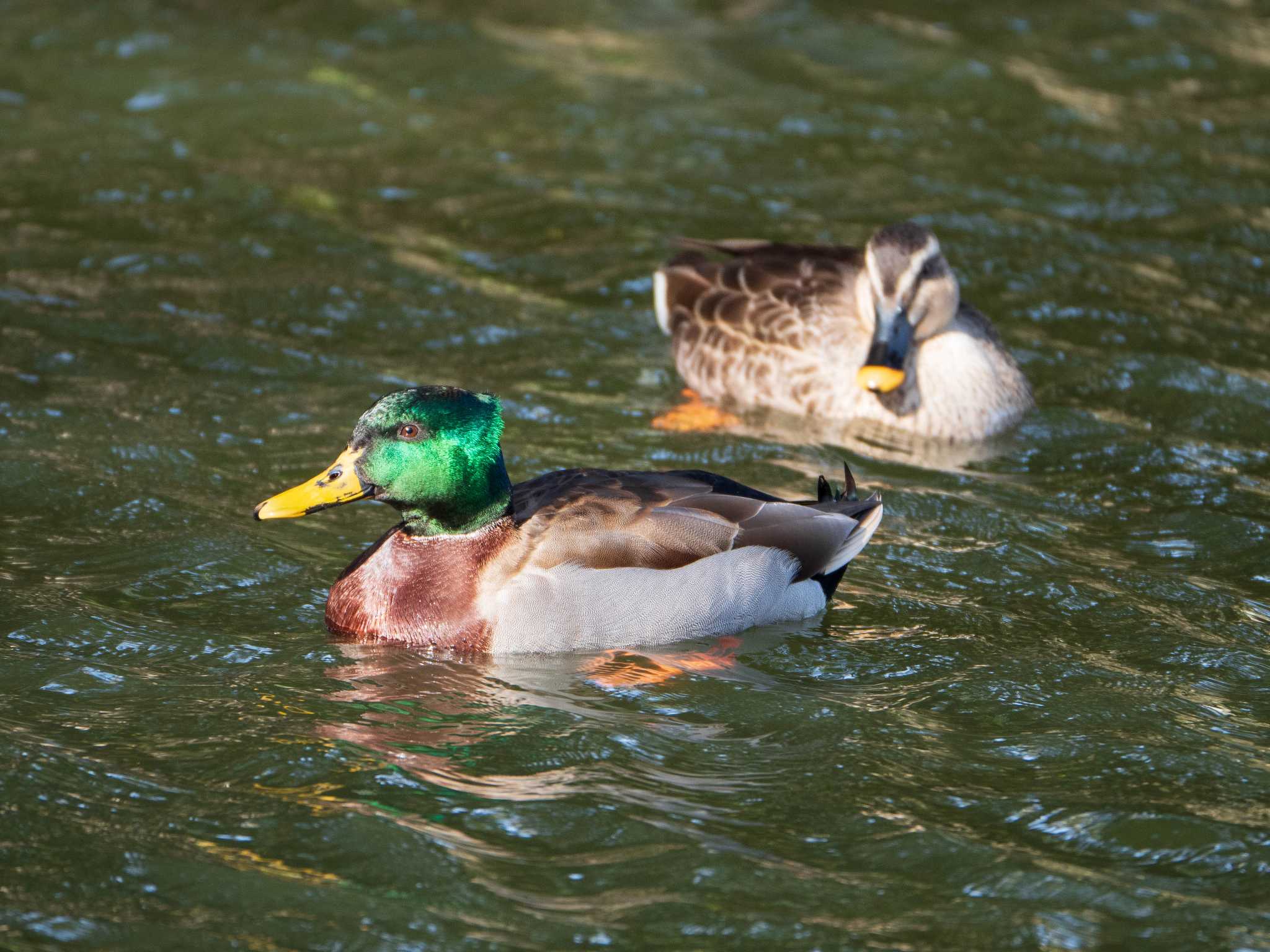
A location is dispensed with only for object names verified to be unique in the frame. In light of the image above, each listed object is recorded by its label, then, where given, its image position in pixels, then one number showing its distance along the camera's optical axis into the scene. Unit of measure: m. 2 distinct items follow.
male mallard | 12.77
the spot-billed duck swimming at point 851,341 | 18.25
